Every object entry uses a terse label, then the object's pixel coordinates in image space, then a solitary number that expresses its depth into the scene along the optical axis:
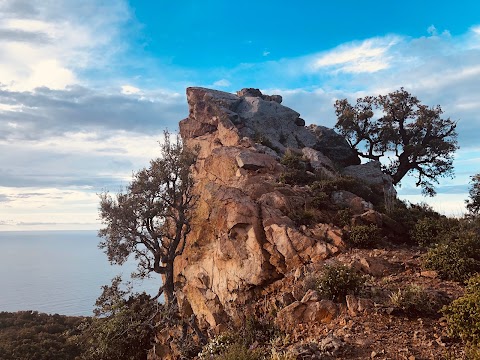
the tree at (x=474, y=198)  24.97
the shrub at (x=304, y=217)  18.27
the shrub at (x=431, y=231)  16.86
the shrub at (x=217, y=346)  11.88
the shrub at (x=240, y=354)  9.63
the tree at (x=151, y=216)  20.58
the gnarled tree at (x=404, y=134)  29.45
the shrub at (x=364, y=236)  16.56
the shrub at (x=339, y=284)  12.10
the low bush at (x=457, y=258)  13.08
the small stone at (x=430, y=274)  13.55
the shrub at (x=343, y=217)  18.11
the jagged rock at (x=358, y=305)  11.19
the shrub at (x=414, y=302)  10.95
